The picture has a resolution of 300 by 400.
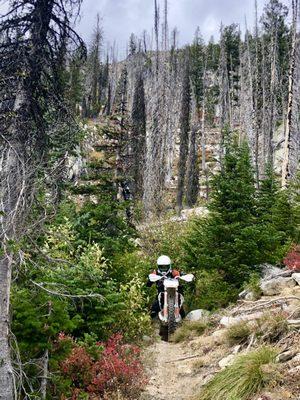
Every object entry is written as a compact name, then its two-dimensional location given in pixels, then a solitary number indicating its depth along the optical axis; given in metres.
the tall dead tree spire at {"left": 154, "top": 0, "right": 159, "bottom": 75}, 31.17
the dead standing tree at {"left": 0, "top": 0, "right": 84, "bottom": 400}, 5.32
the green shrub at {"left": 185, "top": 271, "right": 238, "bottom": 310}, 11.17
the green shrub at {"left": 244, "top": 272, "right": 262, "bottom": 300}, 10.10
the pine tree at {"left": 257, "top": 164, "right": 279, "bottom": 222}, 15.69
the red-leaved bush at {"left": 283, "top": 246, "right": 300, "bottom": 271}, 10.77
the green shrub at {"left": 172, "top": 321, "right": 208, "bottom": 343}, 9.71
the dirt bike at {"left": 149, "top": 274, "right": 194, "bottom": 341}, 10.31
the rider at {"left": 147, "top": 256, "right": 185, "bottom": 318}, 11.06
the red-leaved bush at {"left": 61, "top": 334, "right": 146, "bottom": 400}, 6.60
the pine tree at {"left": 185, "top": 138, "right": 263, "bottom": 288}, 11.73
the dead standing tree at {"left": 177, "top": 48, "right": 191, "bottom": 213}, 32.79
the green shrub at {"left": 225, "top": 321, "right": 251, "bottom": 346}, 7.69
